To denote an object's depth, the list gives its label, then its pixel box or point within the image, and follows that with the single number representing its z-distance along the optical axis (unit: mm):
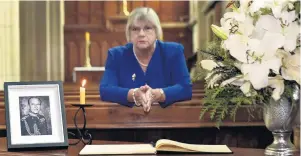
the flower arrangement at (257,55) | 2583
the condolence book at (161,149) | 2810
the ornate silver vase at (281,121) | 2658
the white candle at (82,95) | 3109
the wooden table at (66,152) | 2828
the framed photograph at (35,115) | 2983
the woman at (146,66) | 4009
